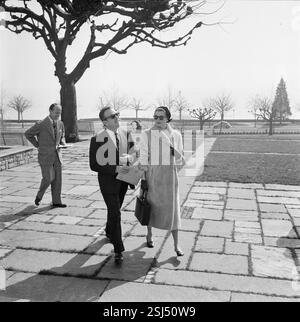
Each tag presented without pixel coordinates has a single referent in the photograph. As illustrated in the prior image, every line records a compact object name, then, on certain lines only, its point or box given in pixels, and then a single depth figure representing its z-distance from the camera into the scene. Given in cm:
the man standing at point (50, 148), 601
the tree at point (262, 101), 5710
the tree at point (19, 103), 5562
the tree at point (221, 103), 5987
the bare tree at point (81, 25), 1550
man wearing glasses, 406
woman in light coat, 422
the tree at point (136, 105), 5722
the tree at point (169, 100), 5328
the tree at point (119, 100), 5609
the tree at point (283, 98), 7161
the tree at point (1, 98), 4670
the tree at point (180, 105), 5531
